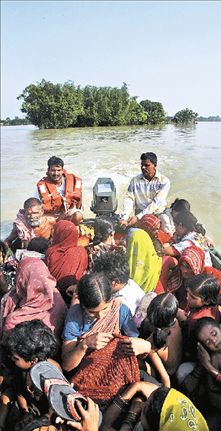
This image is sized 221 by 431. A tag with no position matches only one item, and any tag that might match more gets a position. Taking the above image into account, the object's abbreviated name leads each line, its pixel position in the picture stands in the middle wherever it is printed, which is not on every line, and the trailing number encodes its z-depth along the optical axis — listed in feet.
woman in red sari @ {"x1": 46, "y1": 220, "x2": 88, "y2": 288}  9.46
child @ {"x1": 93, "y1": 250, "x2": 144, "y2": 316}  8.27
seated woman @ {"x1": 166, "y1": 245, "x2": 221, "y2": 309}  9.86
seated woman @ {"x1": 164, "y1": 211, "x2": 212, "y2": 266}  11.19
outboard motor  17.01
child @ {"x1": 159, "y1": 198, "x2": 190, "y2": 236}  13.28
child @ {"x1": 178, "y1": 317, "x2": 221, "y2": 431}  7.00
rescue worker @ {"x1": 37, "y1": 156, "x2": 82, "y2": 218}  15.15
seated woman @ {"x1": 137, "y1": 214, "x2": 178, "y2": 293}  10.18
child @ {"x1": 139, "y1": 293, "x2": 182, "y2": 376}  7.32
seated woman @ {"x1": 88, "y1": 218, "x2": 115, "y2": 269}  10.58
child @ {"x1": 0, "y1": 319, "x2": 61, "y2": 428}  6.81
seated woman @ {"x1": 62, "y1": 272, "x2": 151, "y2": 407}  6.99
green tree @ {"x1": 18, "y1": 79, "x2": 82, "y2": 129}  104.53
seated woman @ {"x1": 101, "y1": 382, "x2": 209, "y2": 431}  5.44
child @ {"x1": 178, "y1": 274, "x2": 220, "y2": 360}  8.25
